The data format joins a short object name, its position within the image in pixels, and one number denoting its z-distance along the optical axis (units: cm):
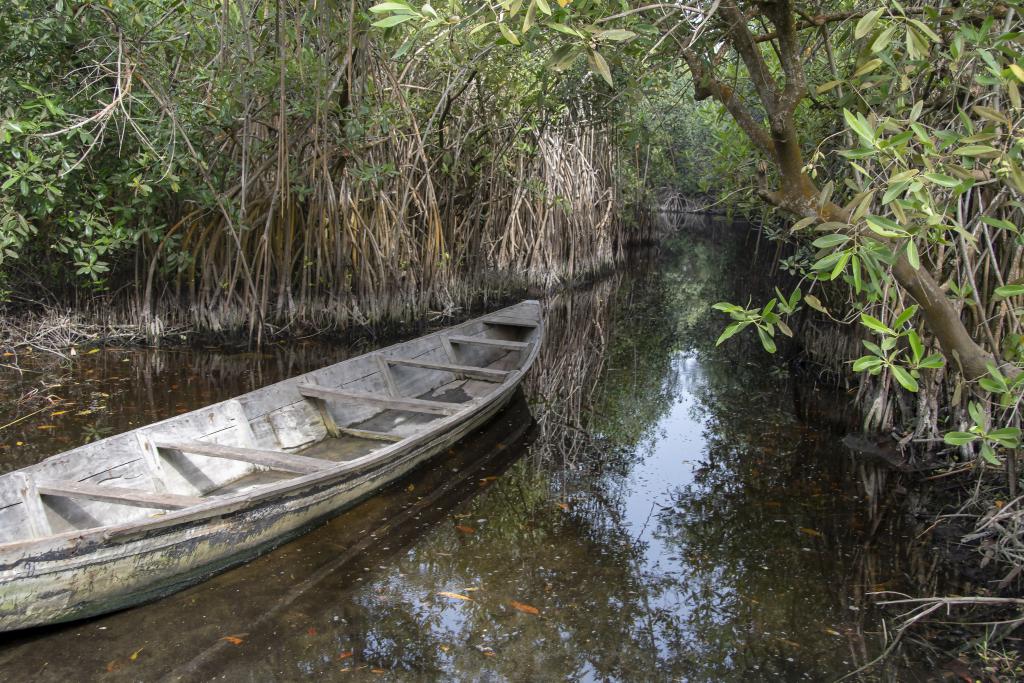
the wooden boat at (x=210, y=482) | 339
